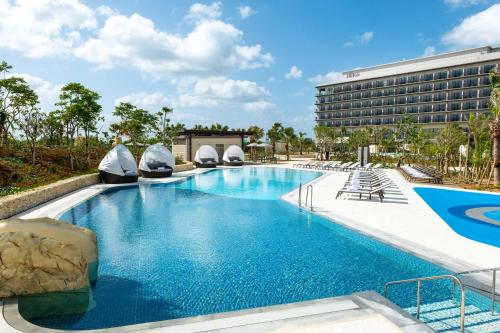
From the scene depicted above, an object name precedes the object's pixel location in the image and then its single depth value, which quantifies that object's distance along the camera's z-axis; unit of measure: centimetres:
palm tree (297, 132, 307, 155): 6725
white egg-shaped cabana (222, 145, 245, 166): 3760
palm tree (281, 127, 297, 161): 5494
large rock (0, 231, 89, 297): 554
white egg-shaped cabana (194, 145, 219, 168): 3475
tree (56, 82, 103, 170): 2203
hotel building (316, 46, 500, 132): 6488
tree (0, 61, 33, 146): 2119
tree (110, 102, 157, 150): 3403
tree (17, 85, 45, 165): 2164
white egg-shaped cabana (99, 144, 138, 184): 2081
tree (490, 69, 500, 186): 1912
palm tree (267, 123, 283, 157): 5431
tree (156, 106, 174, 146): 4078
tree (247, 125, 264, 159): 5678
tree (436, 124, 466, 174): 2714
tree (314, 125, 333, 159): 5393
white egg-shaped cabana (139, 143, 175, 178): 2477
